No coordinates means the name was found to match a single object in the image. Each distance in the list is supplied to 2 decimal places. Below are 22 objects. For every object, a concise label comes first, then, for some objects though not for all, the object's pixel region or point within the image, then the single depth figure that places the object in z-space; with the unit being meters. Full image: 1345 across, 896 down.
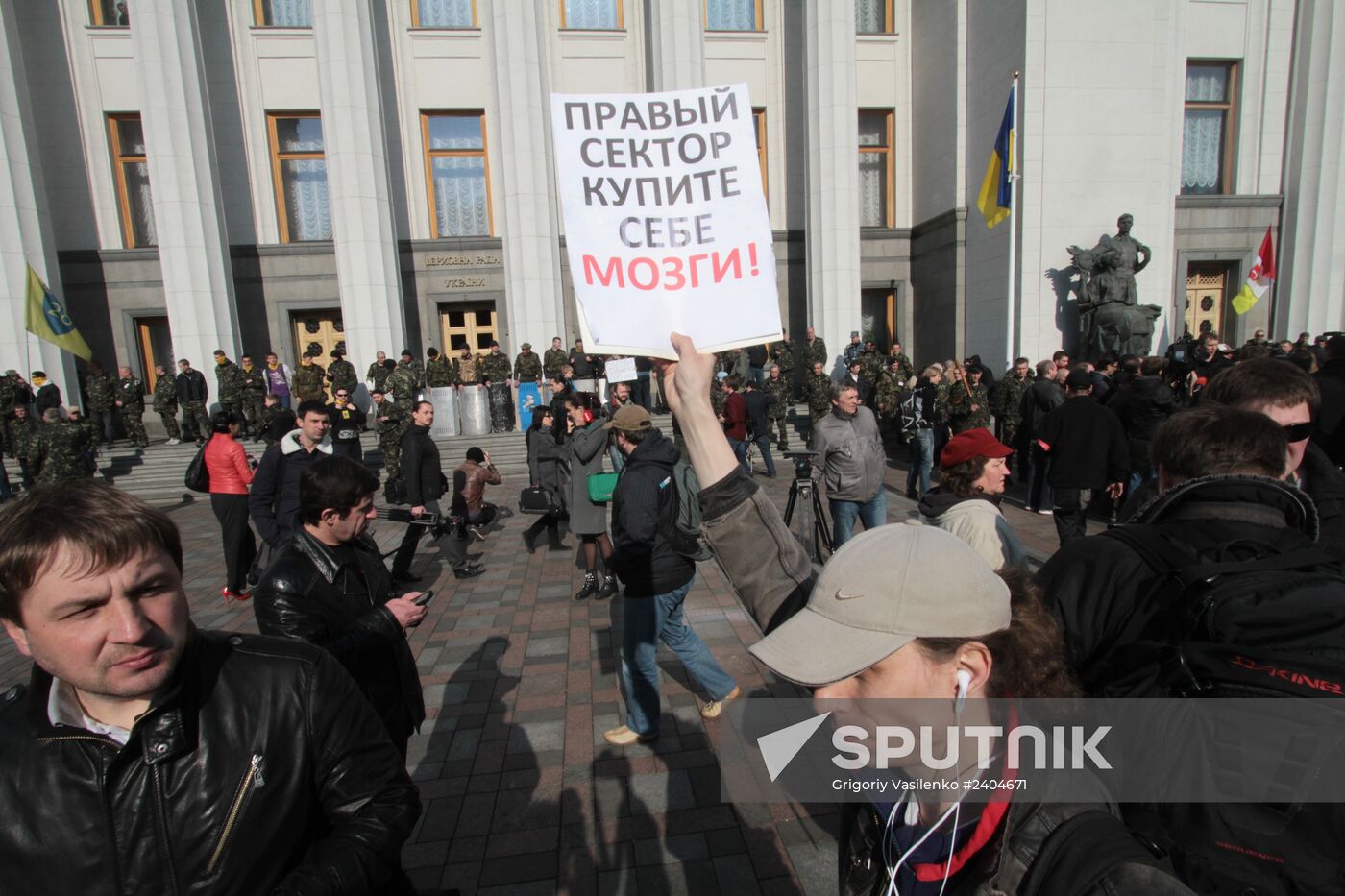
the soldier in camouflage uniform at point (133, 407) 14.34
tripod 6.05
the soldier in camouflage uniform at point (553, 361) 15.31
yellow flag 11.38
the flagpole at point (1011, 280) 15.23
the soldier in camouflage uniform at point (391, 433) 11.74
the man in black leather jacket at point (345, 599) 2.43
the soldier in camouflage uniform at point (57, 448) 9.49
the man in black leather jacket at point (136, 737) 1.31
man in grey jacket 5.74
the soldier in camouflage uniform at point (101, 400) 14.38
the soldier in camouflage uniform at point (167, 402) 14.51
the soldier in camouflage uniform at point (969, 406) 9.73
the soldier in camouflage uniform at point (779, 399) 13.48
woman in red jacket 6.24
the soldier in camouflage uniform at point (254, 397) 14.50
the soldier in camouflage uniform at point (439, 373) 14.97
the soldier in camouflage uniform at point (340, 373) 14.89
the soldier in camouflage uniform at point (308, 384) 14.48
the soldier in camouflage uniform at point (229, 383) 14.20
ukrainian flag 11.78
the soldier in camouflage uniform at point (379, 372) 14.49
